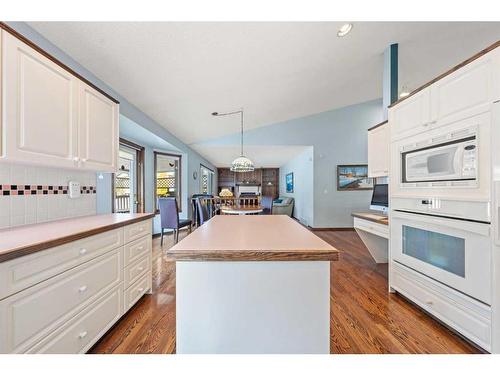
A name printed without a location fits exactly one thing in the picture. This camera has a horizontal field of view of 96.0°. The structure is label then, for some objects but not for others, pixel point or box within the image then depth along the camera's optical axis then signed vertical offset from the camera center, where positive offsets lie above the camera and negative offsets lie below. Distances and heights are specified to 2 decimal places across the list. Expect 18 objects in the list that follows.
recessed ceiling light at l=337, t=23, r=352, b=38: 2.42 +1.75
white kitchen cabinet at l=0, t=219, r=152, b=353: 0.98 -0.59
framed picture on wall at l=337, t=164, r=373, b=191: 5.89 +0.26
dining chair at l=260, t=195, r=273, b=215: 5.46 -0.42
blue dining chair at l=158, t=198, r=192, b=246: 4.26 -0.50
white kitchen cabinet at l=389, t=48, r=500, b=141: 1.40 +0.67
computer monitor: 2.97 -0.14
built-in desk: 2.69 -0.62
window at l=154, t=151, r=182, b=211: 5.35 +0.31
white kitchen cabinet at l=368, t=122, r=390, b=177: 2.62 +0.46
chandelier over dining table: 4.61 +0.49
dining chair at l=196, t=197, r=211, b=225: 4.59 -0.46
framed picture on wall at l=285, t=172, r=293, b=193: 8.79 +0.24
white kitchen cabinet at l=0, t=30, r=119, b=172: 1.21 +0.50
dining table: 4.26 -0.43
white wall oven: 1.44 -0.48
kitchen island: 1.02 -0.53
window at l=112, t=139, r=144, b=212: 4.10 +0.17
